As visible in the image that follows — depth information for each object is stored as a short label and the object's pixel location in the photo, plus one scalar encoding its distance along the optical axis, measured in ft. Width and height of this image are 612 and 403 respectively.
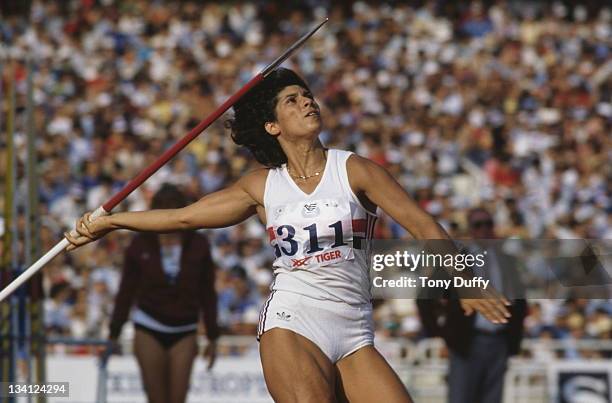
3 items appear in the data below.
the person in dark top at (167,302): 54.49
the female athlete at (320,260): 35.01
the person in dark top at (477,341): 55.16
